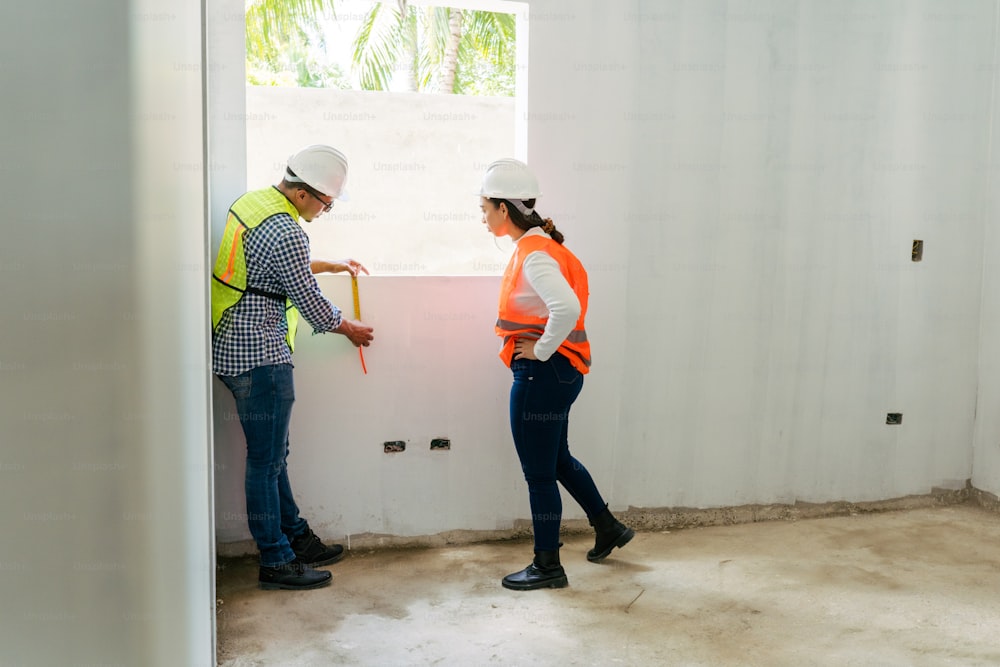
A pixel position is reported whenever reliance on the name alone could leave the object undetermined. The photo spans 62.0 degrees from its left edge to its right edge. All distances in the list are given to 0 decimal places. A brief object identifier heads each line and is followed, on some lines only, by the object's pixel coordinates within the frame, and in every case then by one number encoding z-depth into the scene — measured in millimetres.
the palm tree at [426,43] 11719
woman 3164
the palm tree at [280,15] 10656
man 3021
